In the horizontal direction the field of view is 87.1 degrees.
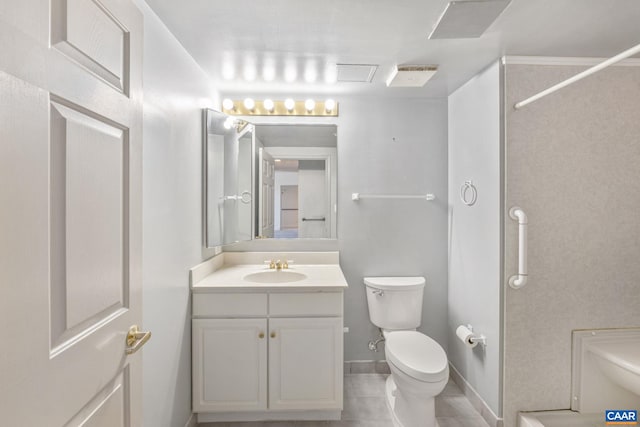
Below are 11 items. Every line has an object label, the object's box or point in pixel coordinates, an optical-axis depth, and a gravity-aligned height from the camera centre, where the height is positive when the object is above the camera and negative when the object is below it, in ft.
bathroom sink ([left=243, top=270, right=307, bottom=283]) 7.74 -1.53
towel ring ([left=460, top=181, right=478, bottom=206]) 7.25 +0.38
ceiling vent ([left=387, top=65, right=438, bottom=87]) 6.73 +2.78
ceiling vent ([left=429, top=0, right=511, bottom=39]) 4.48 +2.76
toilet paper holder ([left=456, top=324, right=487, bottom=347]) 6.88 -2.65
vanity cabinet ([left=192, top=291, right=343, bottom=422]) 6.53 -2.74
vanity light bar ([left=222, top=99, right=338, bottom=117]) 8.54 +2.57
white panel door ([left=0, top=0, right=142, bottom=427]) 1.91 +0.00
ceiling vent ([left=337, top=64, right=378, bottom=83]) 6.68 +2.86
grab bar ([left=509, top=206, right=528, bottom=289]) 5.93 -0.68
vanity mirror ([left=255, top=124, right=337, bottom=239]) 8.57 +0.75
